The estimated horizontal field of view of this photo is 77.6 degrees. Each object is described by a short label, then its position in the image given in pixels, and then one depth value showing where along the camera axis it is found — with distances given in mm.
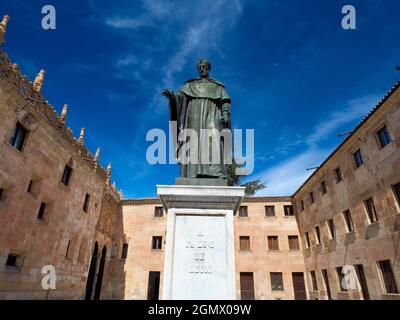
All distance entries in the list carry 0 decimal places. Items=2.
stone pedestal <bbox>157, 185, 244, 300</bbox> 2979
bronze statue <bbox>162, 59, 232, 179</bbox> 4125
